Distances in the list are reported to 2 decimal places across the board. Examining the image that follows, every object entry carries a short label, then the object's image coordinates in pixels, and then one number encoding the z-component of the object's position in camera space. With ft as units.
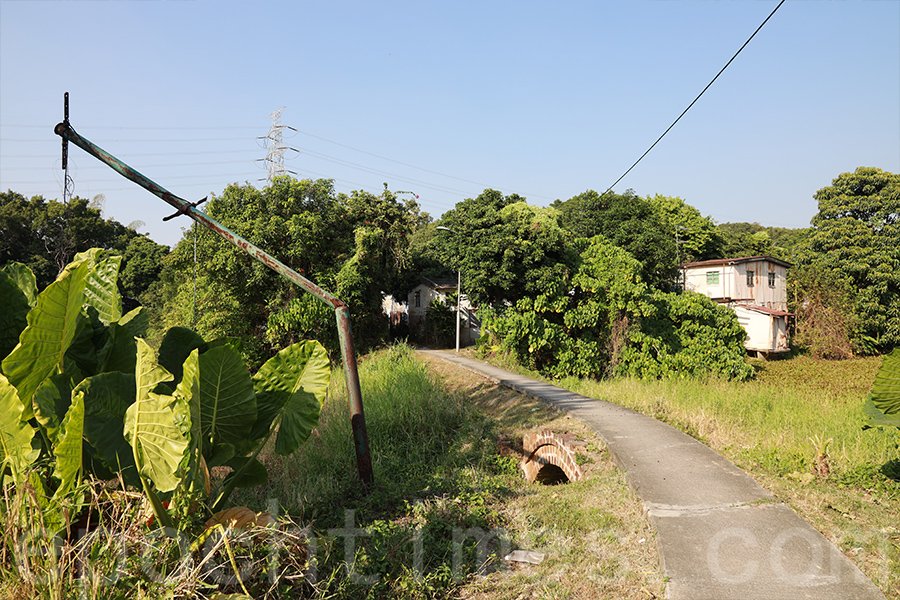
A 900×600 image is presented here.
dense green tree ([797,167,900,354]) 85.10
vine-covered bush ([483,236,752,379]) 56.75
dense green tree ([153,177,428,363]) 57.36
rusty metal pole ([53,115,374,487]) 16.51
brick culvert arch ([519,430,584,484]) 21.42
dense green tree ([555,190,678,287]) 79.77
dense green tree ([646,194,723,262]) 111.04
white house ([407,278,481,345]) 86.43
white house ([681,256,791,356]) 84.64
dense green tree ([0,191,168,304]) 90.99
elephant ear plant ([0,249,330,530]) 8.35
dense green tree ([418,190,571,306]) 56.44
